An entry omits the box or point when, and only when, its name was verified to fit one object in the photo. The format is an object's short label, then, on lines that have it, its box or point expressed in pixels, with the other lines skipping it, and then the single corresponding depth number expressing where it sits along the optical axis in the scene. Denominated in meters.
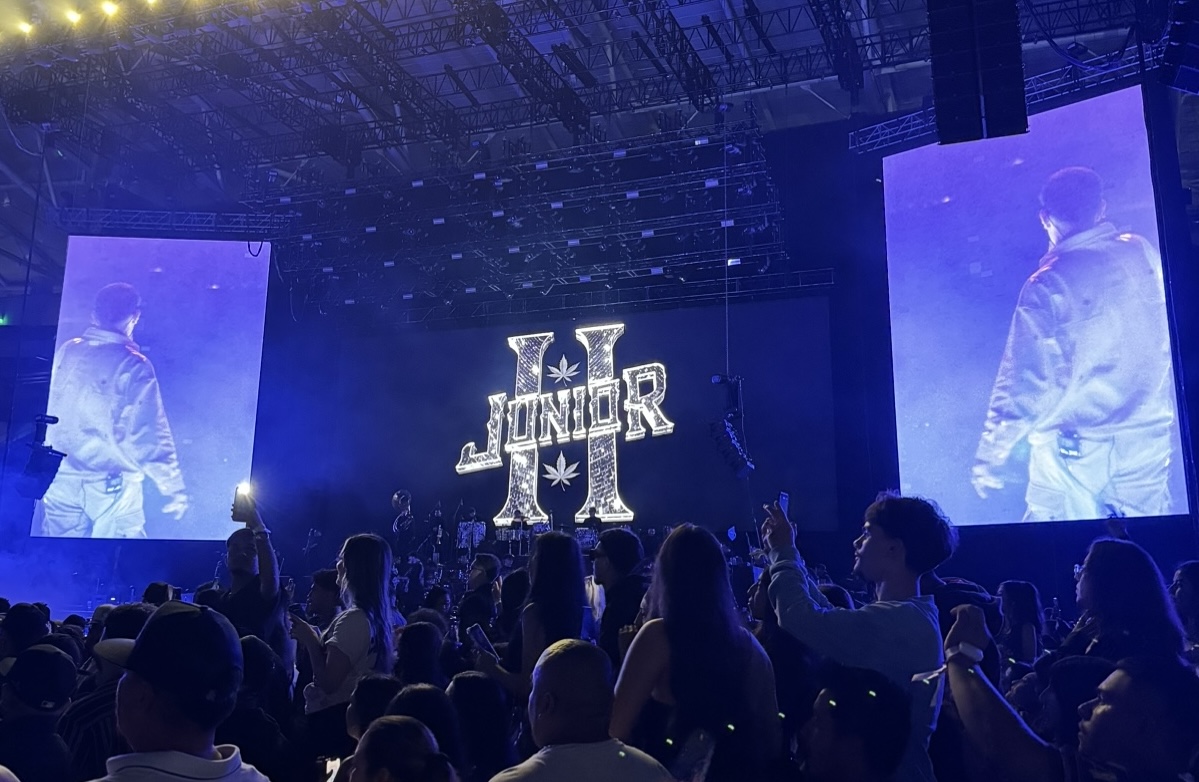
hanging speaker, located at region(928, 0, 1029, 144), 6.56
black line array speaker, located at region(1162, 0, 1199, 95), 6.22
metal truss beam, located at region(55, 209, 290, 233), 14.12
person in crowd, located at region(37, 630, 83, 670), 3.75
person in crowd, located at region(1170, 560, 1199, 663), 3.81
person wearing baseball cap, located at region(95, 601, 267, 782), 1.79
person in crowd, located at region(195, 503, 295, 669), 3.75
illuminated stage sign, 13.49
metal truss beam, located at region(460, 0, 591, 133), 10.75
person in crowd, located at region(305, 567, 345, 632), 4.30
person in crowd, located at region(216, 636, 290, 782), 2.78
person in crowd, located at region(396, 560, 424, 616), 9.68
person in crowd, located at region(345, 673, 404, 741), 2.69
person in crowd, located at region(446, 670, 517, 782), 2.75
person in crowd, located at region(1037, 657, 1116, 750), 2.51
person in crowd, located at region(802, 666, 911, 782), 2.05
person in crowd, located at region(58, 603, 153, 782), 2.61
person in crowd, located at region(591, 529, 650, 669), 3.31
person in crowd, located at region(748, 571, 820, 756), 2.82
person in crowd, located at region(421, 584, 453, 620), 5.35
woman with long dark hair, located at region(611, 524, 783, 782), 2.41
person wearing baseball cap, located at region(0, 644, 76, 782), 2.82
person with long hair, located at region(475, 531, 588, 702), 3.22
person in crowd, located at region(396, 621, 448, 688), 3.16
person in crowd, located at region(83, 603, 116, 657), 4.17
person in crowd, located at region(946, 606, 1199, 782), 2.27
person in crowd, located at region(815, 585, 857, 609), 3.41
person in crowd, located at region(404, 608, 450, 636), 4.05
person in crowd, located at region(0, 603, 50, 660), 3.88
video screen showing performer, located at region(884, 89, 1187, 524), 9.03
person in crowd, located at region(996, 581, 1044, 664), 4.46
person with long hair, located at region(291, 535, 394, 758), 3.25
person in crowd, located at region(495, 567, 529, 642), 4.13
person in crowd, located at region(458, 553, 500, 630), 4.64
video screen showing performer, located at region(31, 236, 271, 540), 13.52
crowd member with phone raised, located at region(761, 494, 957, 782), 2.46
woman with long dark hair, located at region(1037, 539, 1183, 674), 2.48
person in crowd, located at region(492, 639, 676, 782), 1.86
